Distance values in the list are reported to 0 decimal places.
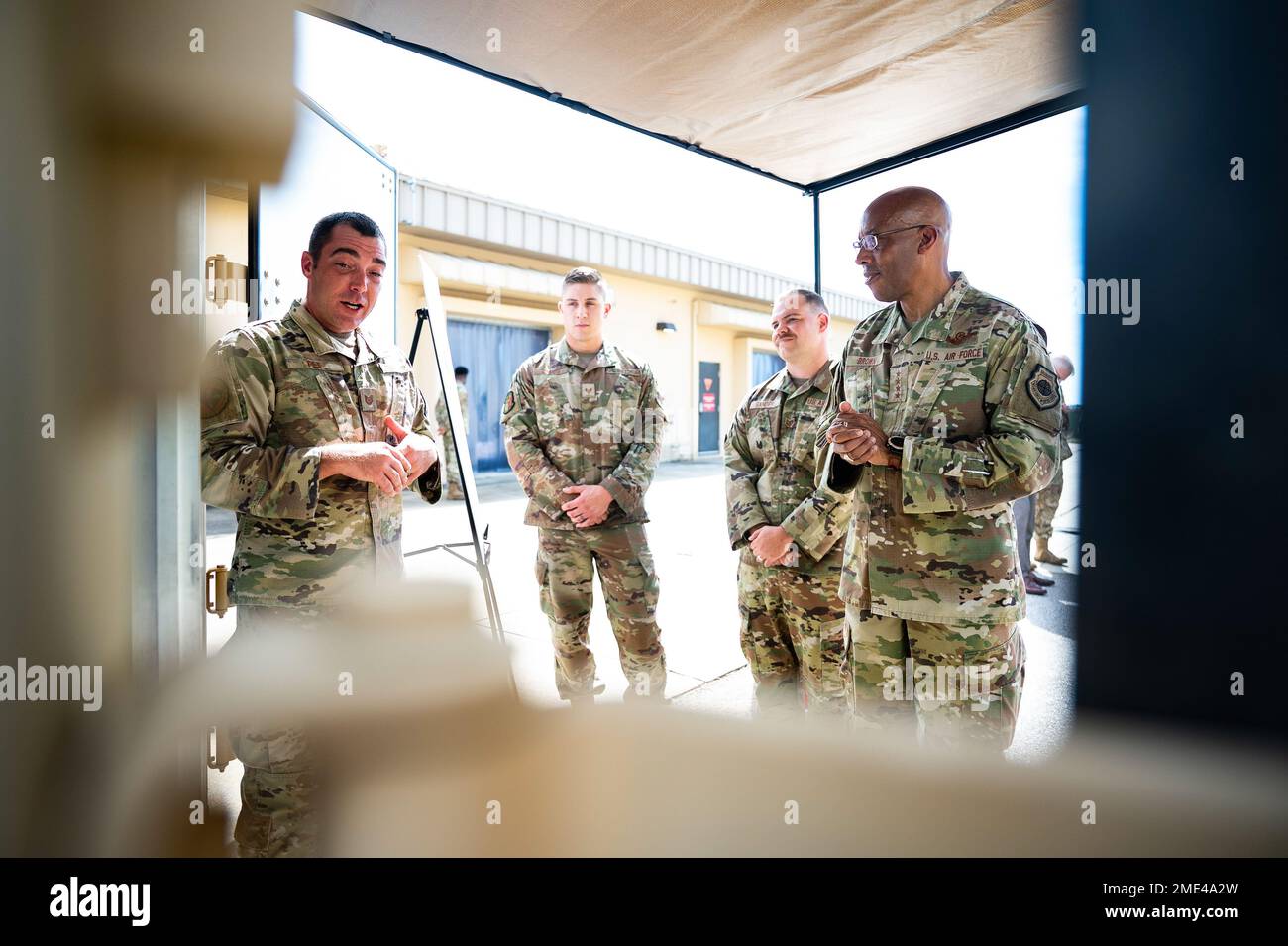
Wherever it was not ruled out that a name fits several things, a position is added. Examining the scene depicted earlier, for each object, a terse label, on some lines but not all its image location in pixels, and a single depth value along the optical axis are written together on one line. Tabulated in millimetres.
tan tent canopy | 1928
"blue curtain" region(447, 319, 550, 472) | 11617
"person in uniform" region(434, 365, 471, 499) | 6941
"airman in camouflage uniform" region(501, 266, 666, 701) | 2754
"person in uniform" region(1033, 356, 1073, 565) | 4980
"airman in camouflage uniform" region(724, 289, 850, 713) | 2344
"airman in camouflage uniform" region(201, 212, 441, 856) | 1680
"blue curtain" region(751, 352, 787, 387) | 18067
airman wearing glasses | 1711
